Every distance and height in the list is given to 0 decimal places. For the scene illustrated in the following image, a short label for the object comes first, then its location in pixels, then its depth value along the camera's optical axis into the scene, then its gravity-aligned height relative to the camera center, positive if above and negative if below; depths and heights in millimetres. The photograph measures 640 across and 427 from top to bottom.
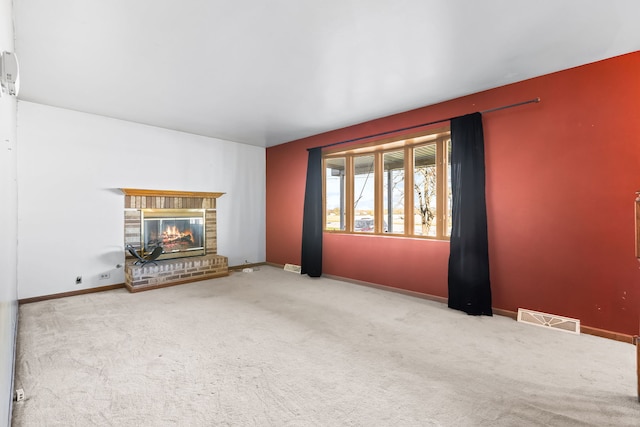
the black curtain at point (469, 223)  3428 -51
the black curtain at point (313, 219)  5312 -6
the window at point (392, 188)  4039 +485
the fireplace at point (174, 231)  4867 -219
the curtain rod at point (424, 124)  3211 +1267
